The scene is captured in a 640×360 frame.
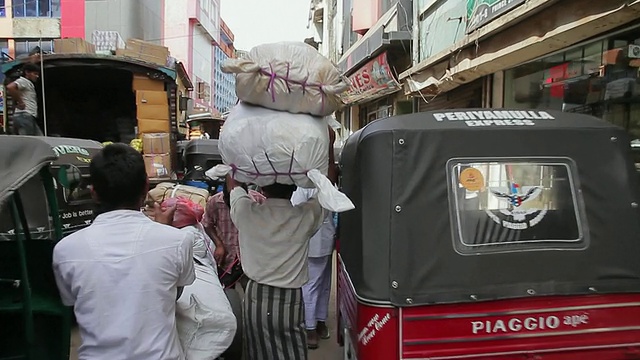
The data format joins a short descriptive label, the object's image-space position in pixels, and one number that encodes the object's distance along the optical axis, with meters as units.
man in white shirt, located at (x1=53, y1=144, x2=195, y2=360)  1.74
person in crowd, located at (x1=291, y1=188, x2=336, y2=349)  4.23
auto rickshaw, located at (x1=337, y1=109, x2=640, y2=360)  2.23
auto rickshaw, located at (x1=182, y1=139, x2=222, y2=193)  8.41
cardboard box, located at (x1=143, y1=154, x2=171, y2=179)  8.12
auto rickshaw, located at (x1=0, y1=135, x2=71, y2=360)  2.03
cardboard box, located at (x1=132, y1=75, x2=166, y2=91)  8.26
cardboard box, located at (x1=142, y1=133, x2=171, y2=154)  8.21
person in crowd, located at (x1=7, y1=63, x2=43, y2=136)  7.43
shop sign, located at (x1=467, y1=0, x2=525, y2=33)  6.11
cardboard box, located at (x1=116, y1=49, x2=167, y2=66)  9.03
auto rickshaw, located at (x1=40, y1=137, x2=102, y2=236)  4.92
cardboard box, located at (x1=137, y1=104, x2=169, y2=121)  8.22
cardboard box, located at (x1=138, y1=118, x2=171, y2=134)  8.22
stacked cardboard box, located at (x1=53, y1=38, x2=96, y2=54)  9.21
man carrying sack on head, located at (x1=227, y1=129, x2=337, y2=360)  2.71
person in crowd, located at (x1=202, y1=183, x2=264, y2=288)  4.12
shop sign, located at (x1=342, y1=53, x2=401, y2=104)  11.02
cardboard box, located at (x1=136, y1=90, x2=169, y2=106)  8.20
